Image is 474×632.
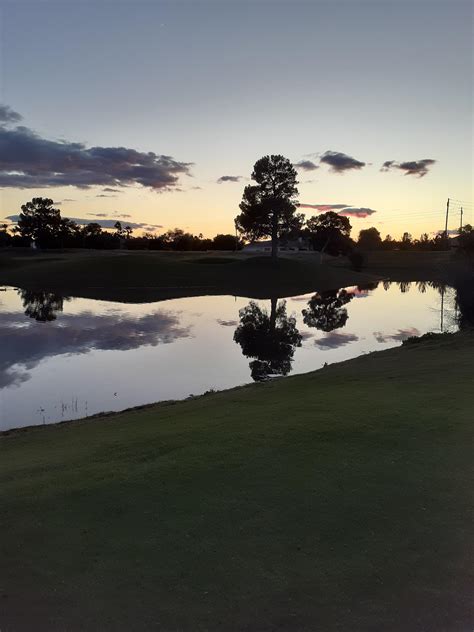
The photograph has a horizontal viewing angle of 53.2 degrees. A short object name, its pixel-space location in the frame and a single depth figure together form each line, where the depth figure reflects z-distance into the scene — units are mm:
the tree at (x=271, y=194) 78500
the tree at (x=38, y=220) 152375
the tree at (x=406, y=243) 177475
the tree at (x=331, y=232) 136500
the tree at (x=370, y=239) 174612
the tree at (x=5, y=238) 146625
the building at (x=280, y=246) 164550
